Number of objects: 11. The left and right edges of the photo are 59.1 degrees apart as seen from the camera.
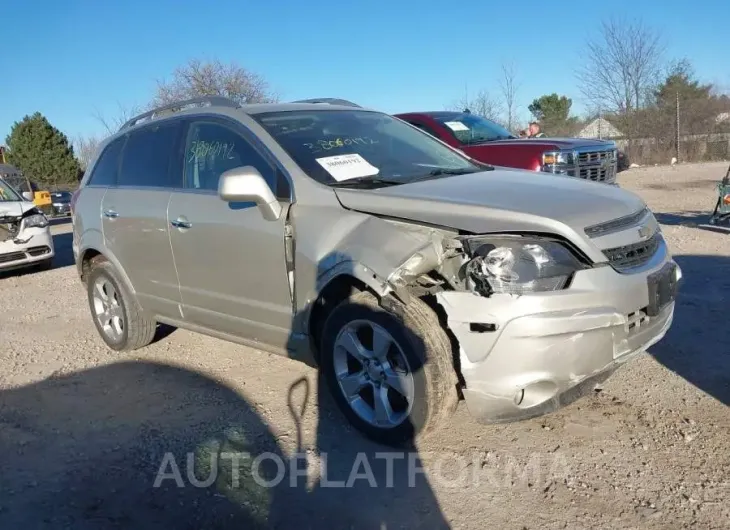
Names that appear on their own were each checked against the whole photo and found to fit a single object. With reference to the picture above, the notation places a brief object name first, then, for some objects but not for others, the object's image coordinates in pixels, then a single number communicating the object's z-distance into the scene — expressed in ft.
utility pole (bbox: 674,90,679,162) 83.87
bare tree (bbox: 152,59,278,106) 99.19
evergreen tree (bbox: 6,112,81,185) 129.29
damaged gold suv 9.64
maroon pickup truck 26.55
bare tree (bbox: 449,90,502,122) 93.25
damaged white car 31.53
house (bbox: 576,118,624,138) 95.45
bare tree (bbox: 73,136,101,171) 139.77
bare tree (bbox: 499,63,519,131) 92.00
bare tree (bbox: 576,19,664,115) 93.04
